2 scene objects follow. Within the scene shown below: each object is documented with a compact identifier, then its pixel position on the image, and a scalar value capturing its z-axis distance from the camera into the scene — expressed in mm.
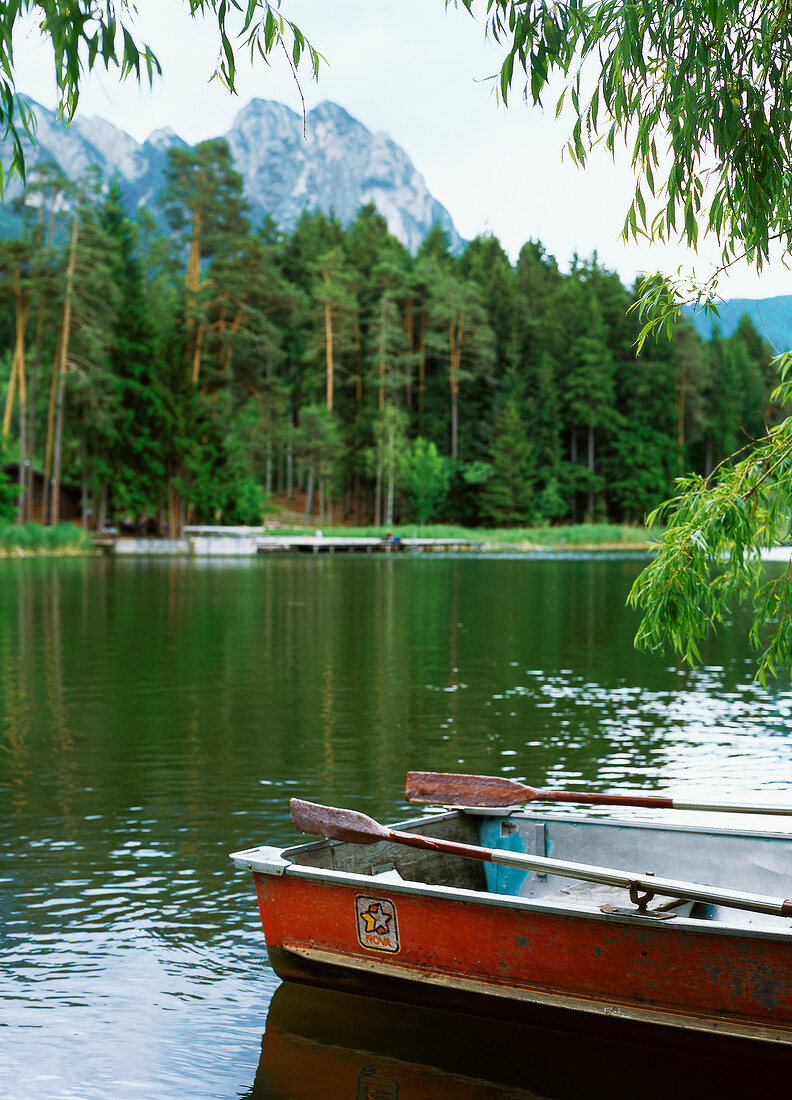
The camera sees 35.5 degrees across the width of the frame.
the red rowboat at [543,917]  5684
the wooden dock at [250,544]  72562
